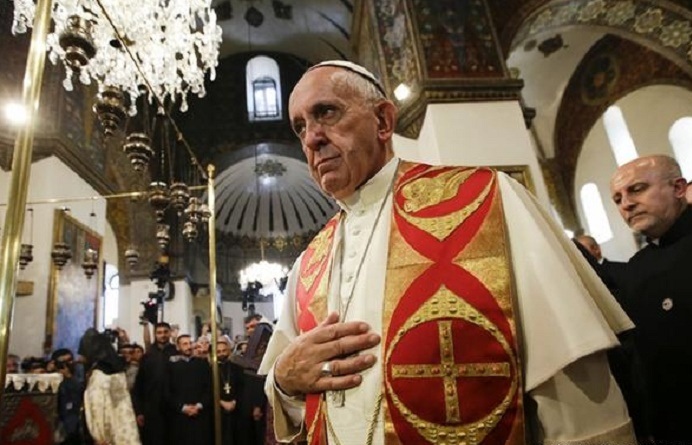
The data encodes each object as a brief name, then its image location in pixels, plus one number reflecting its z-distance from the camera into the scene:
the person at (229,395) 5.62
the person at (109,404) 5.07
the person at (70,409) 4.76
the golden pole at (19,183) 1.54
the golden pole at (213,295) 4.47
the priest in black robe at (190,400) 5.37
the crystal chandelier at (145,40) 4.63
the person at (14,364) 5.83
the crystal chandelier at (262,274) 12.55
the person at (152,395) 5.29
